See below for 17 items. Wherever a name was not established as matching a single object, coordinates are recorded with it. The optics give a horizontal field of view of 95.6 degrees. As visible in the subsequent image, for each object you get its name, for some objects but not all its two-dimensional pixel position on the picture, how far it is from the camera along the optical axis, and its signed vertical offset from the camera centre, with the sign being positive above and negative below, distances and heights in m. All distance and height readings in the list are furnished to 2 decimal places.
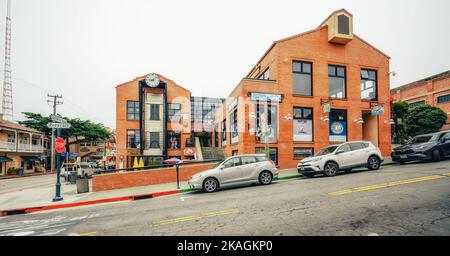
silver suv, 10.68 -1.31
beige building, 30.94 -1.95
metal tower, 51.83 +15.32
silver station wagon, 9.91 -1.90
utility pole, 10.59 -1.30
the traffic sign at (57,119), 11.02 +0.96
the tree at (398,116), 23.17 +2.17
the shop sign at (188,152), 26.27 -2.10
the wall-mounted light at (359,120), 16.44 +1.19
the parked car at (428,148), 11.93 -0.85
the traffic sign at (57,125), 10.87 +0.61
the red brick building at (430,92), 28.33 +6.62
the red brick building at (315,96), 15.69 +3.19
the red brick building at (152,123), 25.56 +1.71
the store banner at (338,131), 16.88 +0.32
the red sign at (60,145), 10.30 -0.45
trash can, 12.61 -3.04
